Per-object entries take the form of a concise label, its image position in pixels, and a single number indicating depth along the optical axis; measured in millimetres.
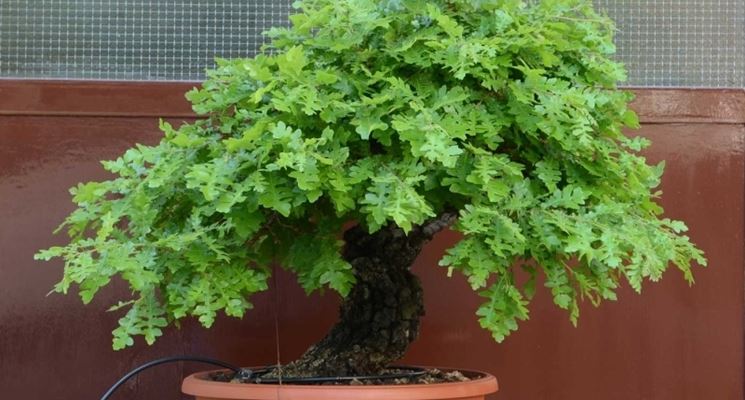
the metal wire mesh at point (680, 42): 3369
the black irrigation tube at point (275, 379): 2574
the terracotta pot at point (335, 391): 2381
